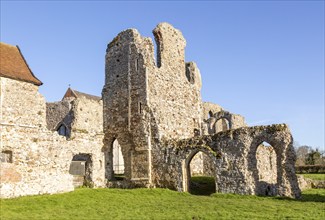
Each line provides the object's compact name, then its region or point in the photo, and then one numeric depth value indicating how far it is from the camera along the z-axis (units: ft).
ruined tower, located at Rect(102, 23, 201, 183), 66.85
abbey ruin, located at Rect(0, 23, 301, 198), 54.60
